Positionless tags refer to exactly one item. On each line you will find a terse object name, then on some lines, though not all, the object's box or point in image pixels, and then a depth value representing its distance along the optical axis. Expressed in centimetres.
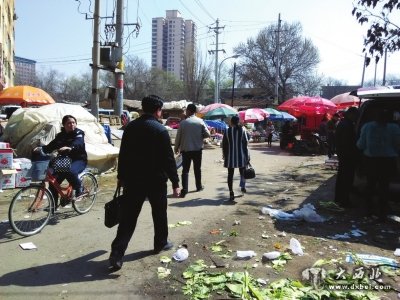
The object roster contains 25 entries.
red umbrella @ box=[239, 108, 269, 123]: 2627
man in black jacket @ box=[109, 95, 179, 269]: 485
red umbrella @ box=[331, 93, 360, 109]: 2231
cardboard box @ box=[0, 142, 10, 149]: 912
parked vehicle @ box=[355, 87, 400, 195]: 702
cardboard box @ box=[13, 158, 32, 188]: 923
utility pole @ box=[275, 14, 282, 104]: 4393
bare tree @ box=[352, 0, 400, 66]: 1001
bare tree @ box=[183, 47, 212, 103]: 5278
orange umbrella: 1375
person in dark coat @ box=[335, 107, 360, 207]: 754
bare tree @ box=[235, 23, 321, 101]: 5800
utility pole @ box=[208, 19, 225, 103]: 4584
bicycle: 568
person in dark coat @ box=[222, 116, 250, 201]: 832
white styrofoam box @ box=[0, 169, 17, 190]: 885
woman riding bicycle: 647
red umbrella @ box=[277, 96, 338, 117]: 2078
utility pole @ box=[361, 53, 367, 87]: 5136
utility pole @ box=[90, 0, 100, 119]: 1226
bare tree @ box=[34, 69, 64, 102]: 7875
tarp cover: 1122
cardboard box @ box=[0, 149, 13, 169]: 866
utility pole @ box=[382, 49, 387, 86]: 4707
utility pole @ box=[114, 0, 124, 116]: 1544
